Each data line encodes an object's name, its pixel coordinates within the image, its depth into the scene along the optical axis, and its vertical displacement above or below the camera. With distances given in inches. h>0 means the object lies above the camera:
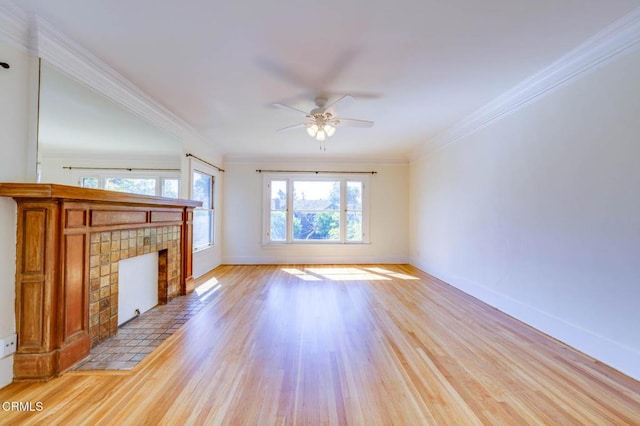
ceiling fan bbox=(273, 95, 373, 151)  118.0 +45.1
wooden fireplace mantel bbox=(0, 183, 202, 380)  71.1 -17.0
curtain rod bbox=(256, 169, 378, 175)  233.5 +41.1
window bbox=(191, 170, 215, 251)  180.5 +4.0
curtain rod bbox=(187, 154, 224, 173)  168.7 +39.6
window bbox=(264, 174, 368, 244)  237.6 +7.1
